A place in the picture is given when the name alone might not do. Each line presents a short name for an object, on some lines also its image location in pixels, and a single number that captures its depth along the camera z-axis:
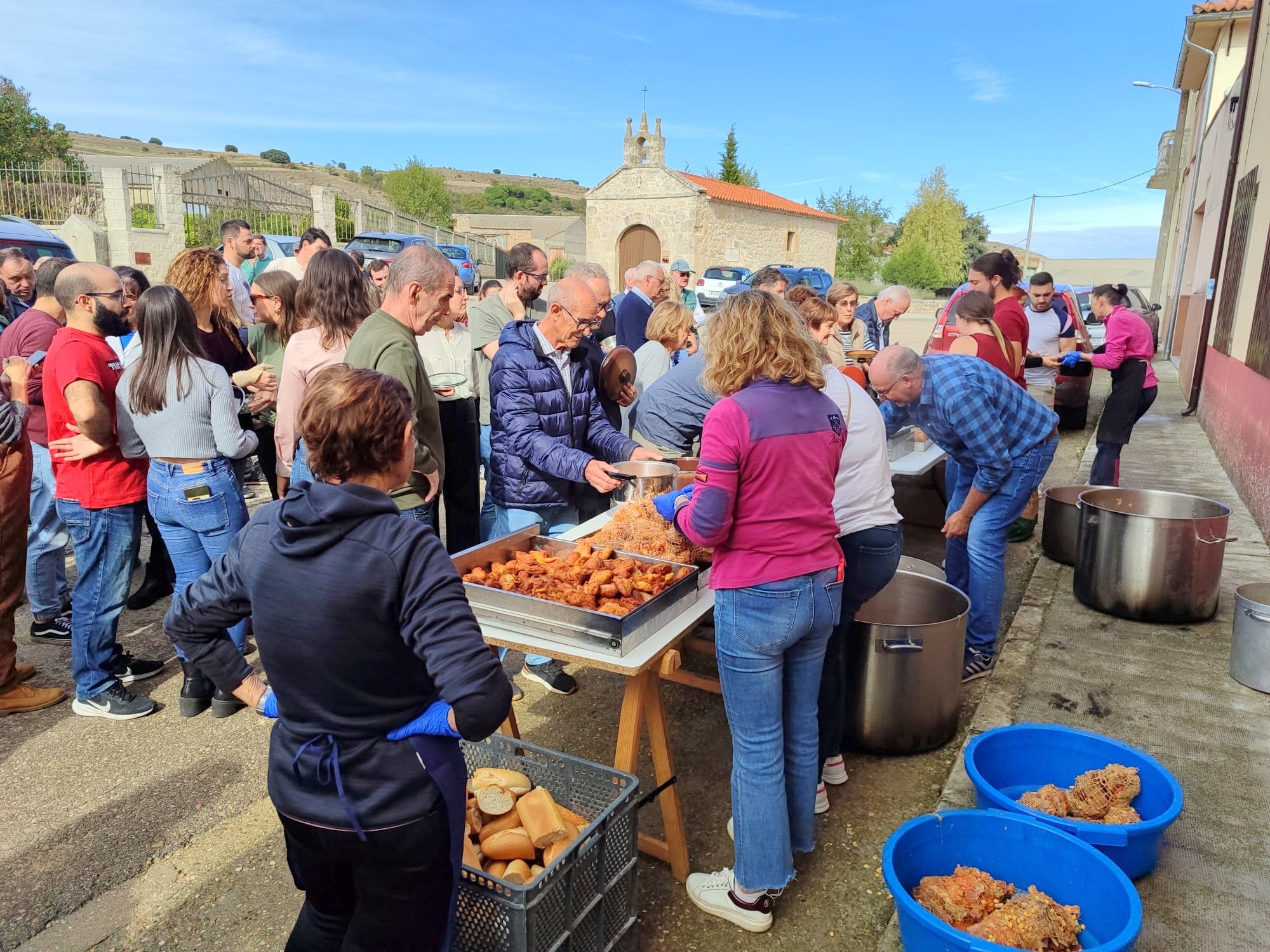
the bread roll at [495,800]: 2.40
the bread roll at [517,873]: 2.17
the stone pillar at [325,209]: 24.23
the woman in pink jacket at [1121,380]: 7.10
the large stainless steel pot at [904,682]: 3.53
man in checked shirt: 4.05
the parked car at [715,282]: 25.25
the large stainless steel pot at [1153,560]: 4.65
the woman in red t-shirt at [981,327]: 5.30
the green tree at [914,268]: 47.00
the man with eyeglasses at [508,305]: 5.38
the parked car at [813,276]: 24.39
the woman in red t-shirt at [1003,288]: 6.16
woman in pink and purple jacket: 2.41
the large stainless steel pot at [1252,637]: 3.96
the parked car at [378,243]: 21.11
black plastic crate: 2.07
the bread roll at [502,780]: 2.53
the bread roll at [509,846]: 2.27
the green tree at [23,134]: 32.41
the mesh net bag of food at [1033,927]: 2.15
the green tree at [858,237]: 53.91
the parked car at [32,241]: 9.04
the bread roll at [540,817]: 2.30
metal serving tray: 2.63
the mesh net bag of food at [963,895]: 2.30
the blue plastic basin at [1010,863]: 2.21
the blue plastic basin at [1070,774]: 2.60
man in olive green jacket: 3.33
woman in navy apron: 1.68
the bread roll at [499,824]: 2.36
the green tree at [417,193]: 69.56
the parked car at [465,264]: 22.78
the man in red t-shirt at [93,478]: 3.79
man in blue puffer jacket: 3.87
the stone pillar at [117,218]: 17.70
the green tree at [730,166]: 53.75
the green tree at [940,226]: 54.12
